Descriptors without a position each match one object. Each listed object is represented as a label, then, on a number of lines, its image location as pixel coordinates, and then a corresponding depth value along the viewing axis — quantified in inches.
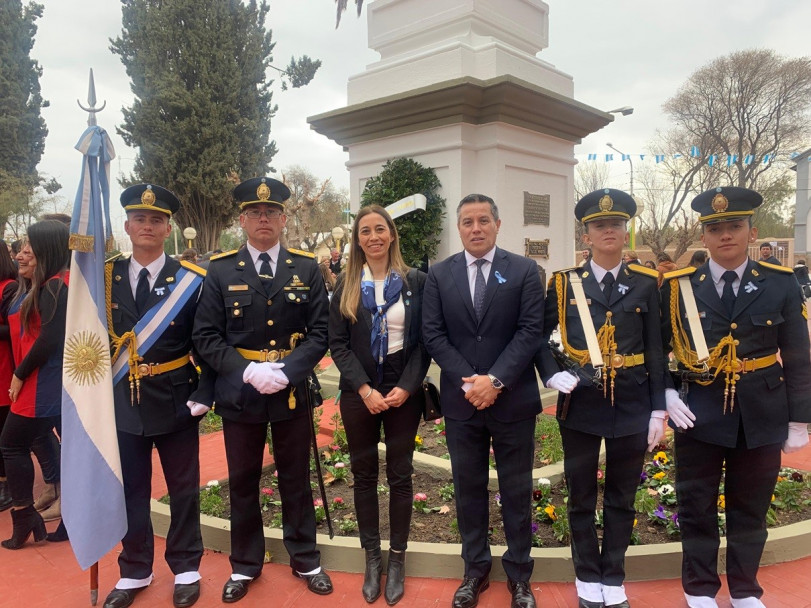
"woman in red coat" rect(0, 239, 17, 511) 164.6
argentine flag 119.0
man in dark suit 116.8
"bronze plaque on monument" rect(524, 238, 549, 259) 275.1
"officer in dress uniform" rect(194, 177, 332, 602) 121.2
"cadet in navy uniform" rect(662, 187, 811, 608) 110.1
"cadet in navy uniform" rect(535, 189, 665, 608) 114.0
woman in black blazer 123.0
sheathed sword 128.6
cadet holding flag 122.6
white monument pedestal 256.7
